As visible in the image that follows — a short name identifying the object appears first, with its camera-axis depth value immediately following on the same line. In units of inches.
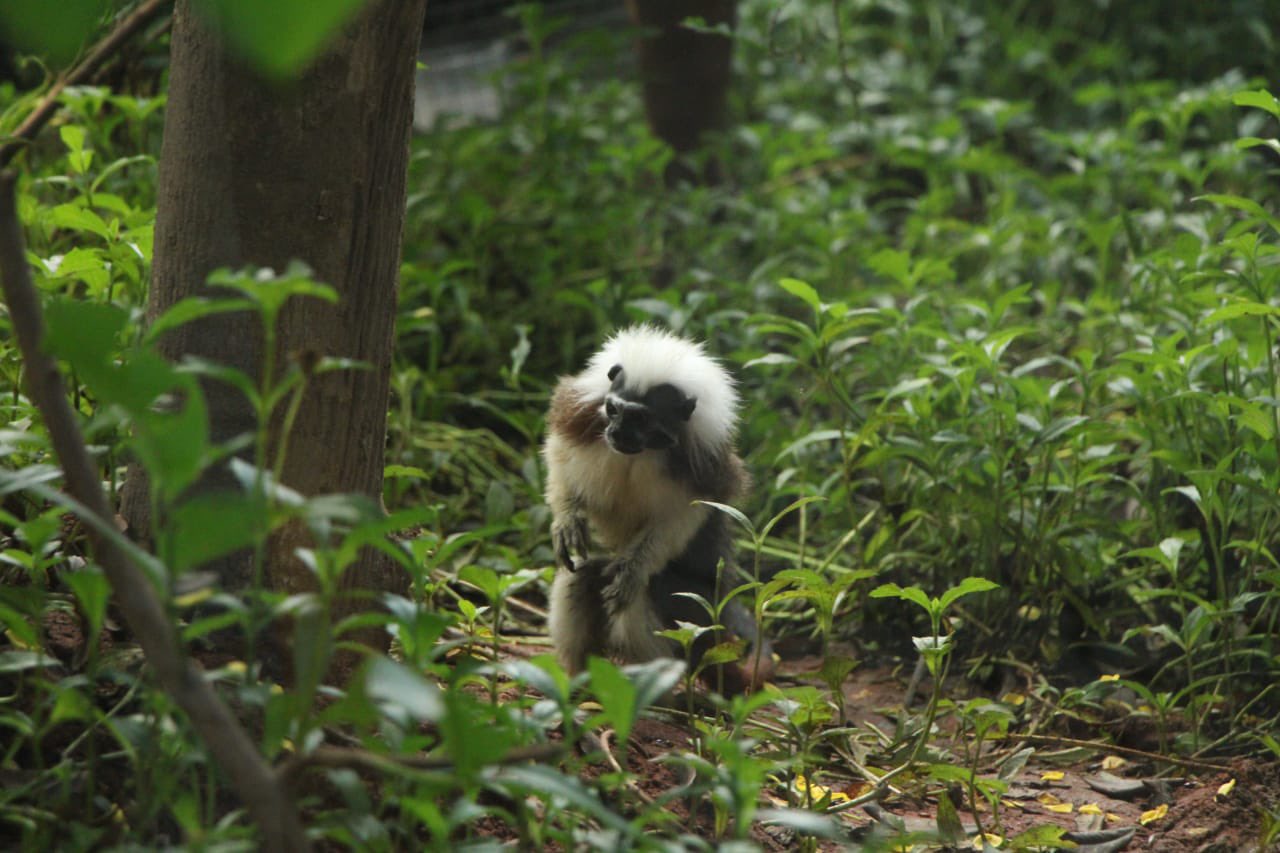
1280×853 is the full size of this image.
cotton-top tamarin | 158.4
